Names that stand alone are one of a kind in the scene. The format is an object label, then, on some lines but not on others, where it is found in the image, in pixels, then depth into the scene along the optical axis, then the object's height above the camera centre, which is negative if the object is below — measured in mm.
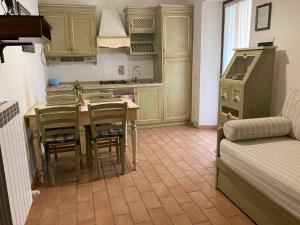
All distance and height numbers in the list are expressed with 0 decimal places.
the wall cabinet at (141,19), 4715 +851
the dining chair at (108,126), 2793 -704
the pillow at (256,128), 2428 -650
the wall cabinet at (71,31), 4379 +624
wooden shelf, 1465 +239
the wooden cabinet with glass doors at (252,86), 2852 -278
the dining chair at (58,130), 2662 -693
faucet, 5299 -160
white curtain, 3820 +576
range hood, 4648 +610
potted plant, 3198 -346
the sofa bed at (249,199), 1785 -1115
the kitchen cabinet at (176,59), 4672 +89
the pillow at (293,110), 2497 -500
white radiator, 1584 -656
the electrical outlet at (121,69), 5218 -87
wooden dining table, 2713 -658
